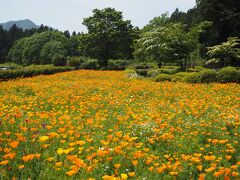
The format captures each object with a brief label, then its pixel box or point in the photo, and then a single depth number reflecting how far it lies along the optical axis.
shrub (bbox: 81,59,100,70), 50.47
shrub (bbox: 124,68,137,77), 28.53
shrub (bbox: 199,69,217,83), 20.44
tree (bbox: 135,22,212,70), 31.86
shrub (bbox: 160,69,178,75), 28.48
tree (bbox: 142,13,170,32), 45.03
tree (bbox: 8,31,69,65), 84.44
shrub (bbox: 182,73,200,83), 20.43
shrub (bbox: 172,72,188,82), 21.68
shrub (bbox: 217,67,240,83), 20.08
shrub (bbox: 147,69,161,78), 28.28
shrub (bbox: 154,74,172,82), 22.61
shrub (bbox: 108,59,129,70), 54.86
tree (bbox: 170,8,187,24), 87.56
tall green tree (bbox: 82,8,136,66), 54.94
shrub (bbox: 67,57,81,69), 52.53
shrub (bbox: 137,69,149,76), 33.53
